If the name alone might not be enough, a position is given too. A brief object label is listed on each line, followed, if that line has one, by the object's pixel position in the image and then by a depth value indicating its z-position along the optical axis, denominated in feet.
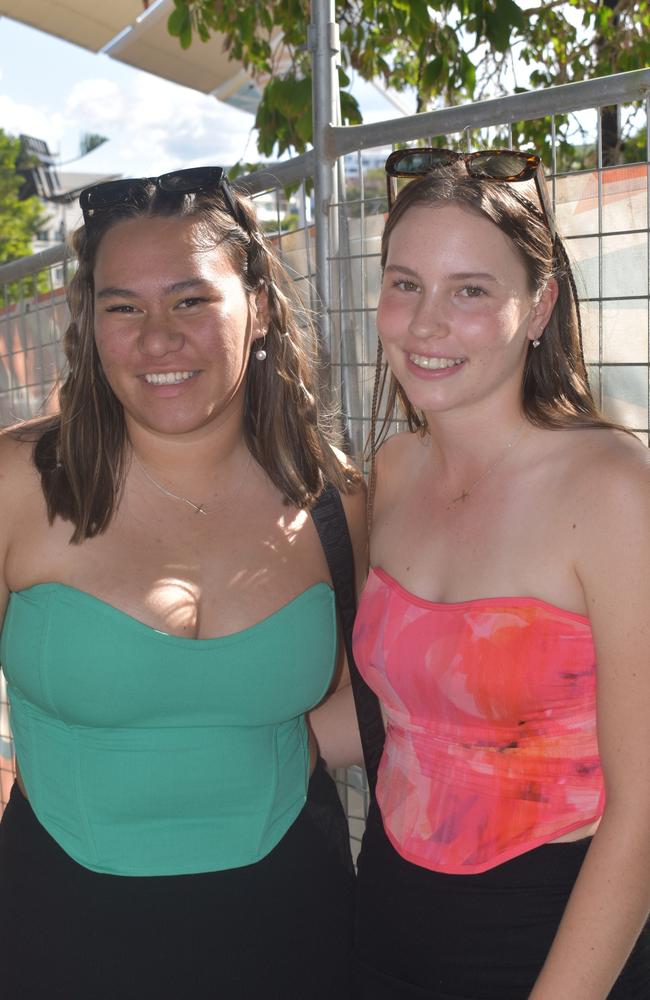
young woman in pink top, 5.06
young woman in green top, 6.04
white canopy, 24.11
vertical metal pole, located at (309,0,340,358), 7.80
